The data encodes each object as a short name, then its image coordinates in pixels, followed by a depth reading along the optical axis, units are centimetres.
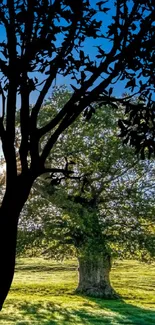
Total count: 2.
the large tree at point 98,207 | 3456
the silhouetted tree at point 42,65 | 793
